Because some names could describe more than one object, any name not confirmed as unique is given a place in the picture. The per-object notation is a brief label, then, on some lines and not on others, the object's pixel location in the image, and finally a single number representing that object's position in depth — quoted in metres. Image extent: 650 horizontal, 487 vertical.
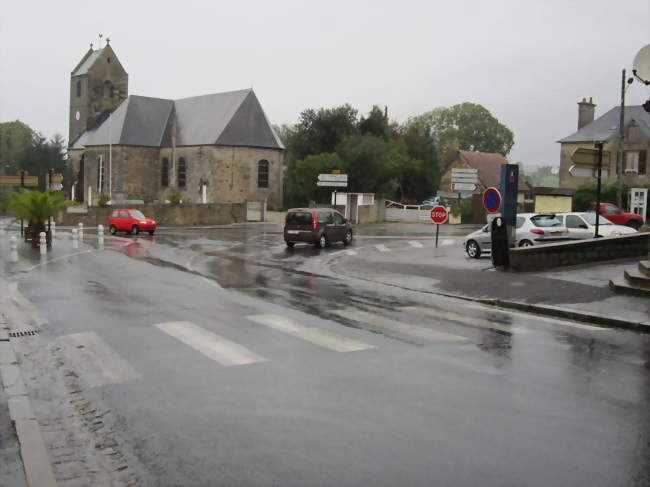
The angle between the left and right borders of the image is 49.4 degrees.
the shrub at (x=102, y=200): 53.92
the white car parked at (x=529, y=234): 23.12
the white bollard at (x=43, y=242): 24.56
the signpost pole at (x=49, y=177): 40.74
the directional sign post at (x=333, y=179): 39.50
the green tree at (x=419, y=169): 68.31
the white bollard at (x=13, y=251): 21.78
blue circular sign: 19.42
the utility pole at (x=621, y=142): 38.00
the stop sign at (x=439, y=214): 25.90
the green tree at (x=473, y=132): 120.81
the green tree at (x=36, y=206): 28.59
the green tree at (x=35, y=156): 98.56
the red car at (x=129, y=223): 39.16
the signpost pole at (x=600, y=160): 18.00
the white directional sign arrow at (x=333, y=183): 39.40
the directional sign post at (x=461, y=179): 27.51
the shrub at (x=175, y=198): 51.97
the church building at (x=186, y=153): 62.97
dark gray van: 29.42
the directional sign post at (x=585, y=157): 17.45
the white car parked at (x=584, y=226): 24.36
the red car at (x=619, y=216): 35.59
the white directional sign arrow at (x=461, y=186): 27.30
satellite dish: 13.36
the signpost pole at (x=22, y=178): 39.95
